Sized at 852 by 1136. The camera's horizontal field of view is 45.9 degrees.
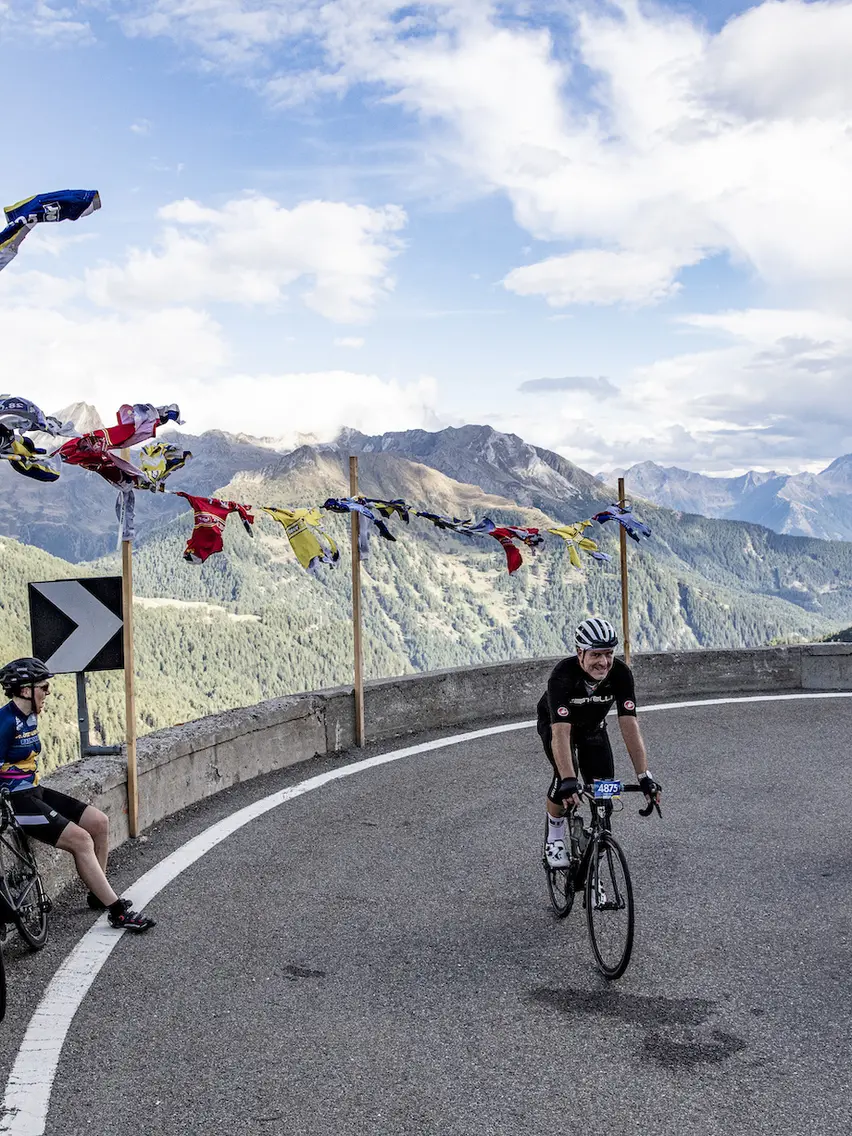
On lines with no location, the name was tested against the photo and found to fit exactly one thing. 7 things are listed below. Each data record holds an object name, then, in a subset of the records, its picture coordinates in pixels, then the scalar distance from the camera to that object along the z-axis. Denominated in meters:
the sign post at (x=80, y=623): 7.18
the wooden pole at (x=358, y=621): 10.37
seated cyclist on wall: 5.27
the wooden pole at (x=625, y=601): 11.94
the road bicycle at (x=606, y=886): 4.89
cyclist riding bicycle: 5.40
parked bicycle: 5.00
